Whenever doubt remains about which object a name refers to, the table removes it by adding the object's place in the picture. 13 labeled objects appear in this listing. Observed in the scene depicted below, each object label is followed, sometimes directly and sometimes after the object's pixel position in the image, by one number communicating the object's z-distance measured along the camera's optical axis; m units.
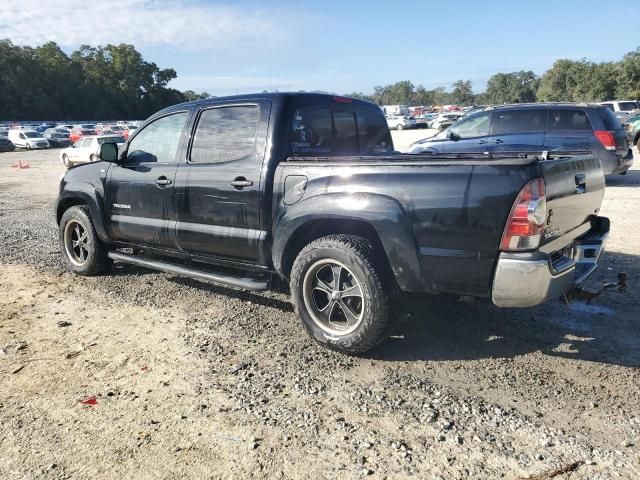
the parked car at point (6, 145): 39.19
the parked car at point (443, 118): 45.76
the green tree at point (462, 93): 154.50
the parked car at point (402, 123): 52.16
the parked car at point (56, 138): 43.28
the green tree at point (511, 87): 113.44
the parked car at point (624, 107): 25.50
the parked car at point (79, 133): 41.06
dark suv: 10.16
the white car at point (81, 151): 24.99
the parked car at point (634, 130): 16.28
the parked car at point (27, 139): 41.09
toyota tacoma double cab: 3.07
